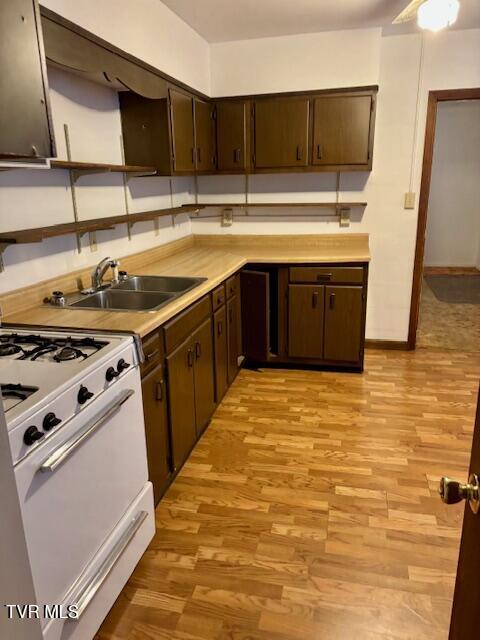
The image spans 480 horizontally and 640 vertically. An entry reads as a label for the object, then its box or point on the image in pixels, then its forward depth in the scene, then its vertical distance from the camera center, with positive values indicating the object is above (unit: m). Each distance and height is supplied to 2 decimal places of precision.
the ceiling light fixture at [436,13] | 2.40 +0.86
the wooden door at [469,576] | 0.82 -0.71
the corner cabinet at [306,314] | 3.41 -0.93
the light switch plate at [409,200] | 3.78 -0.13
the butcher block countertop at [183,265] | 1.94 -0.51
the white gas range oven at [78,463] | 1.21 -0.79
